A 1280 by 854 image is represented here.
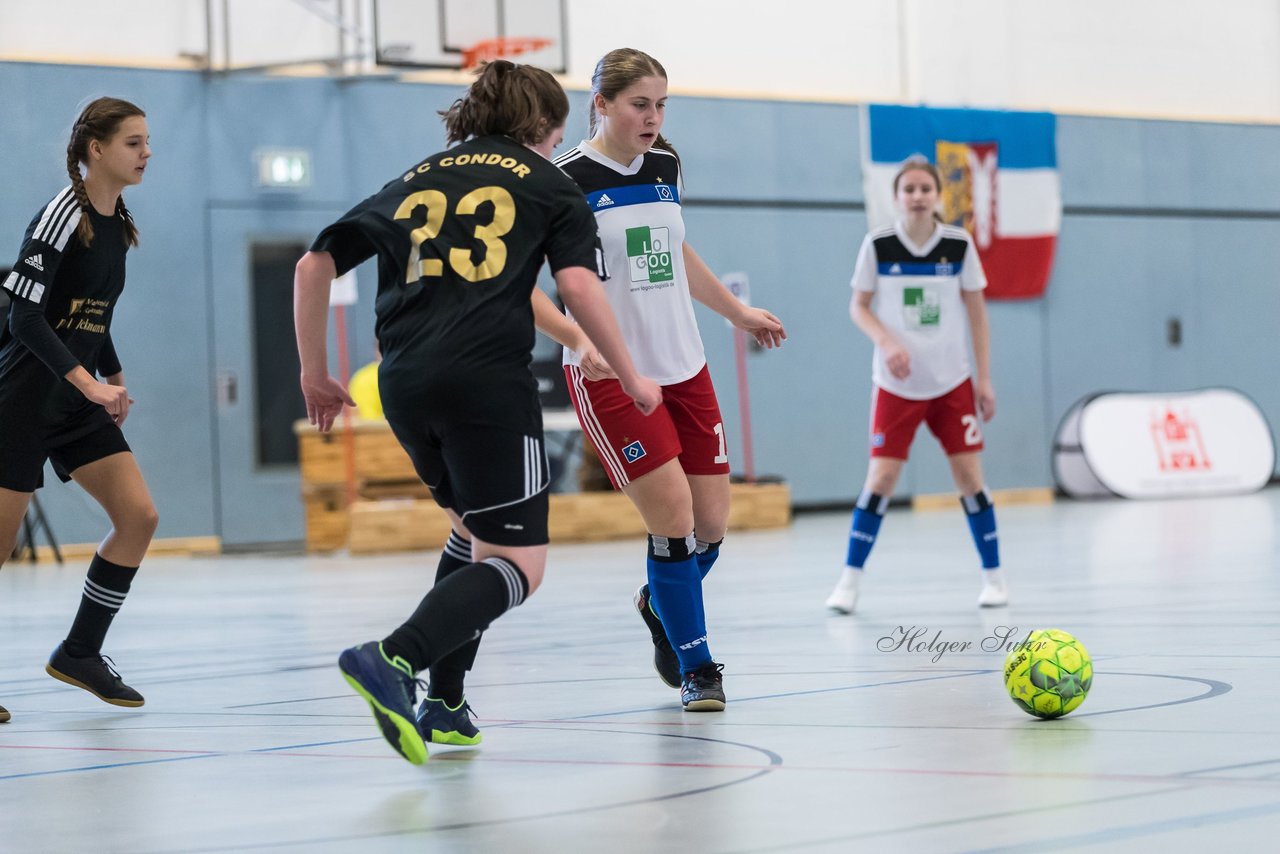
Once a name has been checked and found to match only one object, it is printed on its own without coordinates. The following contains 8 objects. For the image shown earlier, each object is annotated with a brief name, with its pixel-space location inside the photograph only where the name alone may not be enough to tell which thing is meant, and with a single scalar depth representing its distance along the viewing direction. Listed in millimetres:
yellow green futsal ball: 7590
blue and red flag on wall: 34156
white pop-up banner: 33719
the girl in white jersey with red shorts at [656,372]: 8500
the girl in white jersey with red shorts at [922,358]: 13891
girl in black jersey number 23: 6695
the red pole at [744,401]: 31094
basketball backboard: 26781
